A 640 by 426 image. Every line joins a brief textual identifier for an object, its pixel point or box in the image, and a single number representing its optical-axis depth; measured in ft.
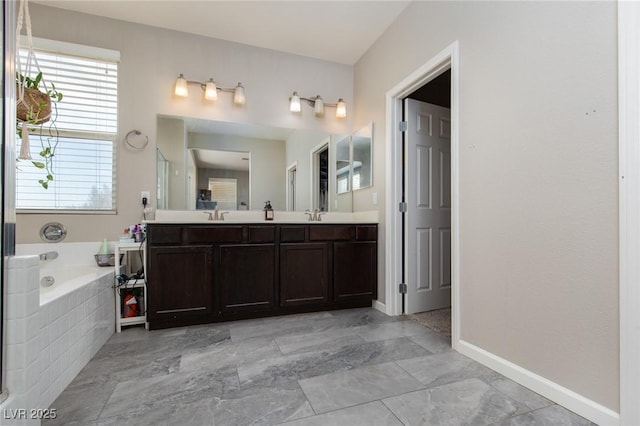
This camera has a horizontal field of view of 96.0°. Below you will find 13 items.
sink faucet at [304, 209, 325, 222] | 10.30
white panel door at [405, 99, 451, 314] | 9.04
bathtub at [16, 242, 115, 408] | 4.37
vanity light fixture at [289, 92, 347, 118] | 10.44
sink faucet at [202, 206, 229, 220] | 9.16
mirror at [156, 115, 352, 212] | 9.09
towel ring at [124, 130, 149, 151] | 8.73
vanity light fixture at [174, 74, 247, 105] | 9.04
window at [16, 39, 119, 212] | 8.04
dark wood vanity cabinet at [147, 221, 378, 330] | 7.45
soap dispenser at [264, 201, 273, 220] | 9.64
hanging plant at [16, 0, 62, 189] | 4.30
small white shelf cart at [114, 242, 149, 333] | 7.45
